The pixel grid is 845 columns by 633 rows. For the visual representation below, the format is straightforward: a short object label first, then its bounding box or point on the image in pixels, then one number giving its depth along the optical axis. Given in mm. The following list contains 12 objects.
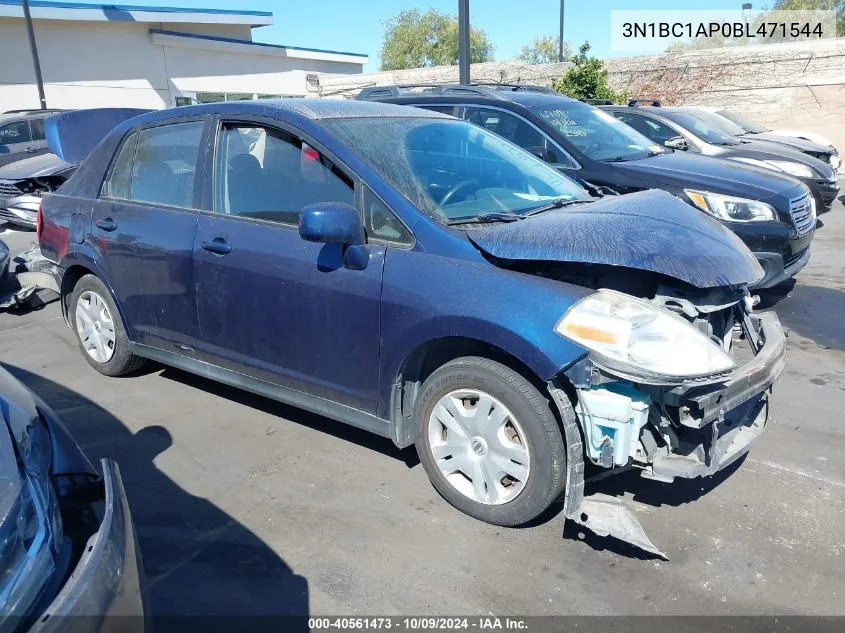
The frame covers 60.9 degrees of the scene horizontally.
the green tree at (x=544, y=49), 57072
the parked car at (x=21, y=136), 13211
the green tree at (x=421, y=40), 57256
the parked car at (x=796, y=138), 12727
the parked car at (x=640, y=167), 6090
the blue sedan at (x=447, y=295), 2881
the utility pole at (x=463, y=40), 10945
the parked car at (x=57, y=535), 1720
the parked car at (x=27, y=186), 10445
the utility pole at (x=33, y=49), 19484
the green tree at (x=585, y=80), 17531
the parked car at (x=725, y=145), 10414
